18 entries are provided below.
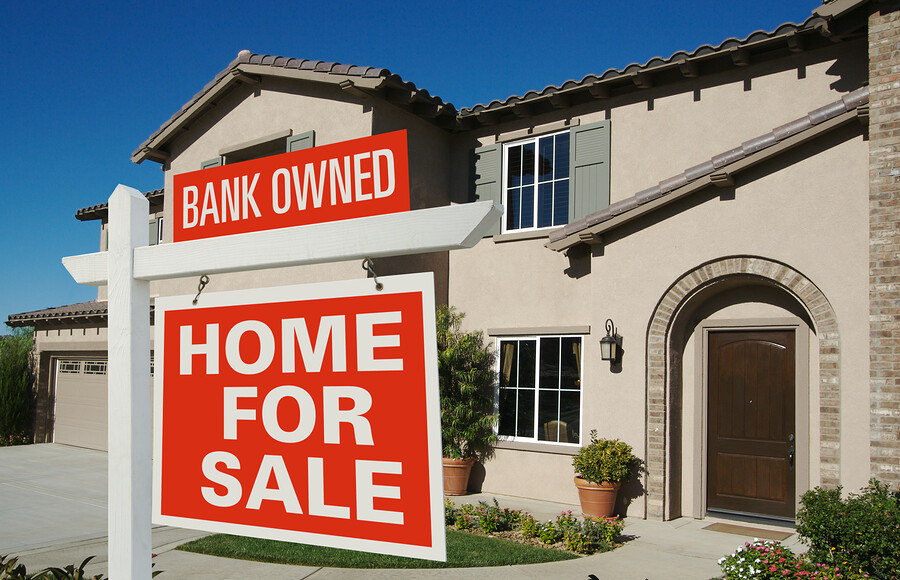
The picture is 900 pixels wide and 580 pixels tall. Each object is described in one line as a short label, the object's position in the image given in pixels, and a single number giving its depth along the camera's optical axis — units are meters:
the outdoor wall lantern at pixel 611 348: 10.20
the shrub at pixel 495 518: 8.77
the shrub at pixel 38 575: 4.20
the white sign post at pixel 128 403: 2.74
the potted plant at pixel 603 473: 9.73
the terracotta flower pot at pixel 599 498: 9.81
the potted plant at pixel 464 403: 11.87
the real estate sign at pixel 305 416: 2.22
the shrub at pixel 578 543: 7.97
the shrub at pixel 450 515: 9.12
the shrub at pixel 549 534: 8.23
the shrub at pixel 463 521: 8.94
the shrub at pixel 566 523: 8.26
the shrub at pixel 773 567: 5.83
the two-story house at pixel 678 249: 8.43
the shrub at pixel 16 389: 19.44
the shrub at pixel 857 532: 6.18
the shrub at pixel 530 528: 8.42
